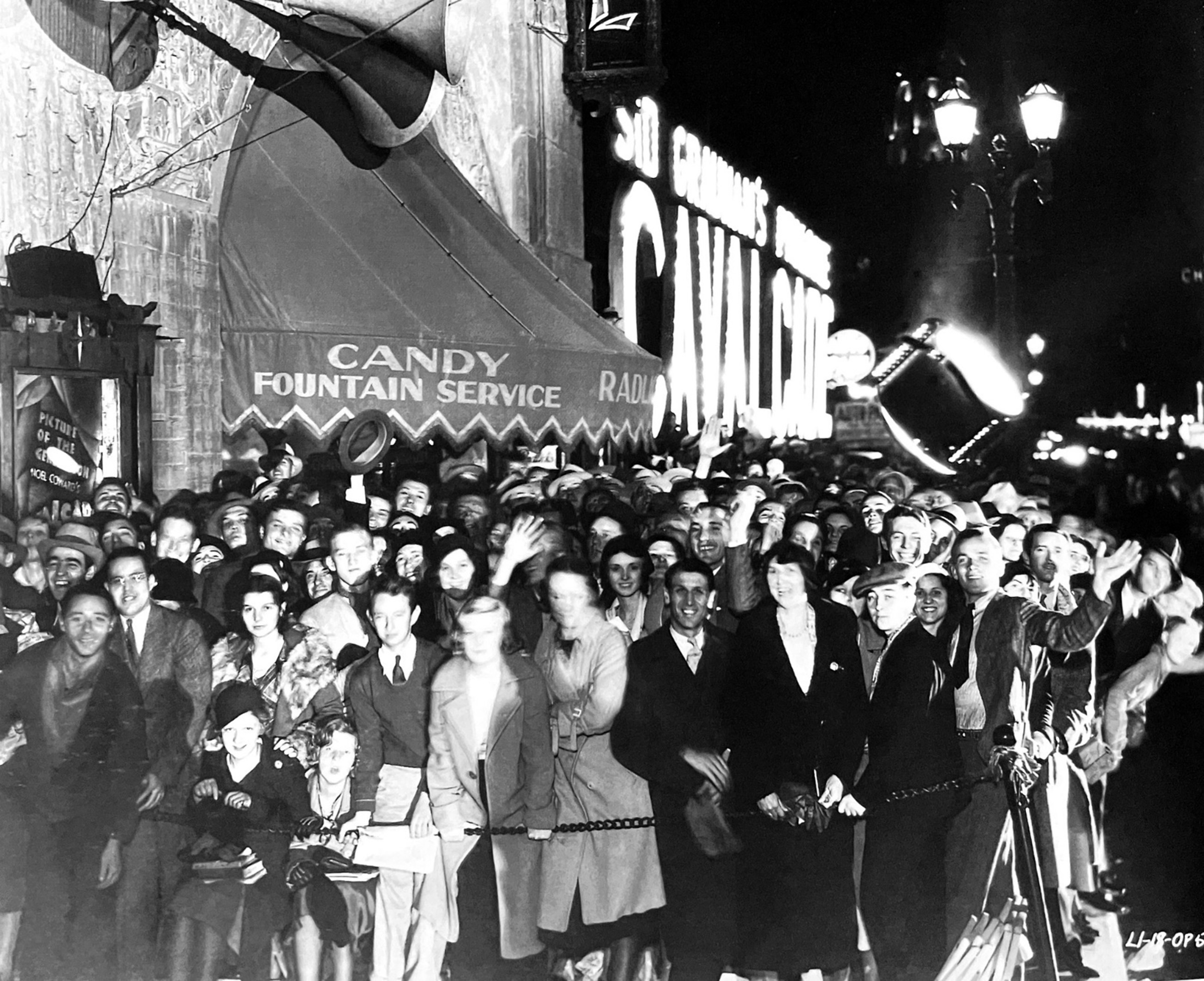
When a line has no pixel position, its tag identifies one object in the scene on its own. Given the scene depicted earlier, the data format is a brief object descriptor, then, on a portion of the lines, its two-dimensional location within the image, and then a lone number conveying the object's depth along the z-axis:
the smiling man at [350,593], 6.15
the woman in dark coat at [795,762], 5.95
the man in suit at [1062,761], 6.29
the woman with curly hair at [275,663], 5.88
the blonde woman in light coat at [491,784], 5.88
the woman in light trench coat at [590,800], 5.90
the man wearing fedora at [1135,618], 6.47
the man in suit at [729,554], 6.38
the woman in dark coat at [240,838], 5.79
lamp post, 7.66
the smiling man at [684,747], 5.96
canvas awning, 7.70
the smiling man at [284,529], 6.56
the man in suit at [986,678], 6.20
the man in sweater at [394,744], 5.87
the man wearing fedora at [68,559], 6.30
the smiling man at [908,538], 6.34
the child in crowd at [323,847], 5.89
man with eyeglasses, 5.86
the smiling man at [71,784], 5.92
